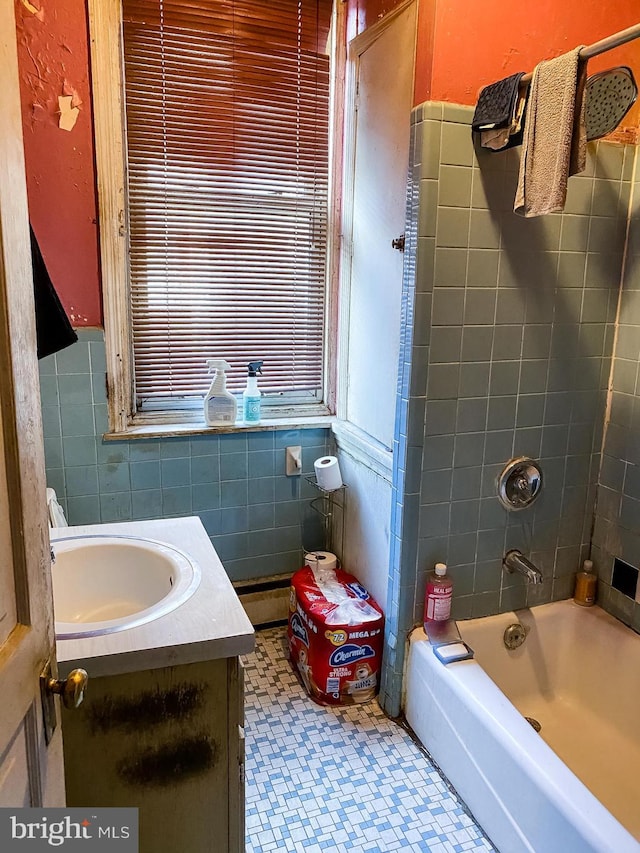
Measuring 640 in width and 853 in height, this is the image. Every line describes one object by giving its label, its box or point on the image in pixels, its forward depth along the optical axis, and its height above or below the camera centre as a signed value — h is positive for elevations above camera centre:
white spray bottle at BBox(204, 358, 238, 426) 2.30 -0.38
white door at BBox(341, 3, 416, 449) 1.92 +0.30
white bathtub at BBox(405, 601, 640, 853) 1.43 -1.15
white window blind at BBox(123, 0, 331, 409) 2.11 +0.39
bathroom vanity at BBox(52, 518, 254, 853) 1.14 -0.79
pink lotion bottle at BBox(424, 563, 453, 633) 1.95 -0.90
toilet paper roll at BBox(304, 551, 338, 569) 2.33 -0.95
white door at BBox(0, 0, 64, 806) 0.72 -0.25
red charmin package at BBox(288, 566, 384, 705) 2.03 -1.10
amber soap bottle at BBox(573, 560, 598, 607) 2.15 -0.94
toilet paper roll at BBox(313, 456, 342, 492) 2.29 -0.63
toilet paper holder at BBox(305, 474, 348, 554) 2.44 -0.80
